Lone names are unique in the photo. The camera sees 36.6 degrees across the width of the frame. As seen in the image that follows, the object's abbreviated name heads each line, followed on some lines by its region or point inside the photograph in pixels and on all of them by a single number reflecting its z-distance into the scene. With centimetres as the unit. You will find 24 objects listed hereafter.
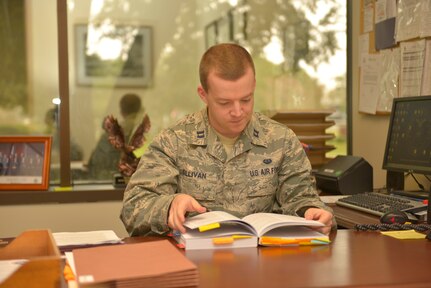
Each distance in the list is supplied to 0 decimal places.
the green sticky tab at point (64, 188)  338
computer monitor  261
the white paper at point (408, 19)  290
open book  167
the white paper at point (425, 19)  282
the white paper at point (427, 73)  282
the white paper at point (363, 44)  348
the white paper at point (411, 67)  289
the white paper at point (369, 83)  335
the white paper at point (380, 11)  323
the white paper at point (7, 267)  114
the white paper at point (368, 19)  342
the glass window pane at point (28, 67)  342
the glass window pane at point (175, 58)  353
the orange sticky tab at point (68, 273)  138
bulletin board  287
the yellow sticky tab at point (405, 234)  181
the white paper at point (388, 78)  312
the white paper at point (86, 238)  170
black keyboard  228
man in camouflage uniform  204
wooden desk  132
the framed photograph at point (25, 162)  332
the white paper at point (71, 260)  141
